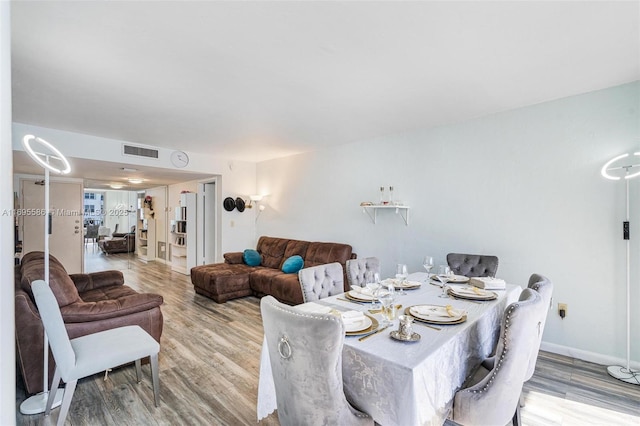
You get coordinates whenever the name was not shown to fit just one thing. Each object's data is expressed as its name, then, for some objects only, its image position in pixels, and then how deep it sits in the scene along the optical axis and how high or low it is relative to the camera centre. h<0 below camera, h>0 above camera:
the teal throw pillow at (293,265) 4.67 -0.84
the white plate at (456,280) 2.63 -0.62
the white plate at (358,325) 1.51 -0.60
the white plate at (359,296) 2.05 -0.60
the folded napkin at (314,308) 1.84 -0.62
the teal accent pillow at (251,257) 5.45 -0.84
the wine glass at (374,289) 1.92 -0.53
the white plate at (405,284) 2.42 -0.61
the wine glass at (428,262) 2.60 -0.45
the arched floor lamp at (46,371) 2.04 -1.15
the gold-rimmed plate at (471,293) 2.08 -0.61
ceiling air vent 4.67 +1.00
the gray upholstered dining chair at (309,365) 1.16 -0.64
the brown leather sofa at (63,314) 2.17 -0.81
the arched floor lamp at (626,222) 2.52 -0.11
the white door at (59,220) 5.97 -0.15
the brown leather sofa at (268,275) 4.37 -0.99
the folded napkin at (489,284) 2.38 -0.60
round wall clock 5.24 +0.96
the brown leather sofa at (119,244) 9.27 -1.00
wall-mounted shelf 4.07 +0.01
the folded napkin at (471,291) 2.15 -0.61
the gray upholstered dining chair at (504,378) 1.41 -0.81
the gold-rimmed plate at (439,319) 1.61 -0.60
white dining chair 1.79 -0.93
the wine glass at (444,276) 2.37 -0.54
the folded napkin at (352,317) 1.60 -0.58
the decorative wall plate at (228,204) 5.99 +0.16
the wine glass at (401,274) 2.25 -0.48
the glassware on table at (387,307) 1.64 -0.53
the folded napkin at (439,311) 1.71 -0.60
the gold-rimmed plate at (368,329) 1.46 -0.60
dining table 1.20 -0.72
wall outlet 2.96 -1.00
